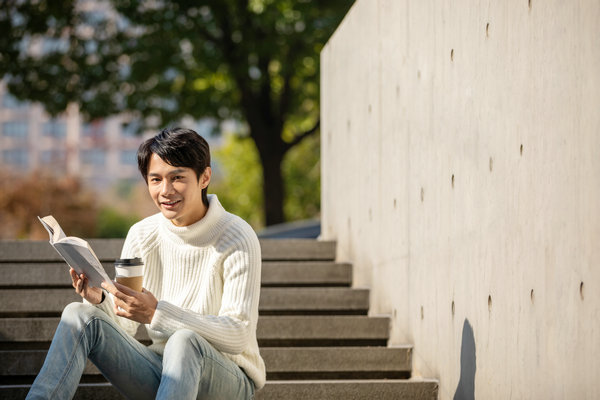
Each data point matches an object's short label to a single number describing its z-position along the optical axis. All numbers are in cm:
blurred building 9138
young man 305
